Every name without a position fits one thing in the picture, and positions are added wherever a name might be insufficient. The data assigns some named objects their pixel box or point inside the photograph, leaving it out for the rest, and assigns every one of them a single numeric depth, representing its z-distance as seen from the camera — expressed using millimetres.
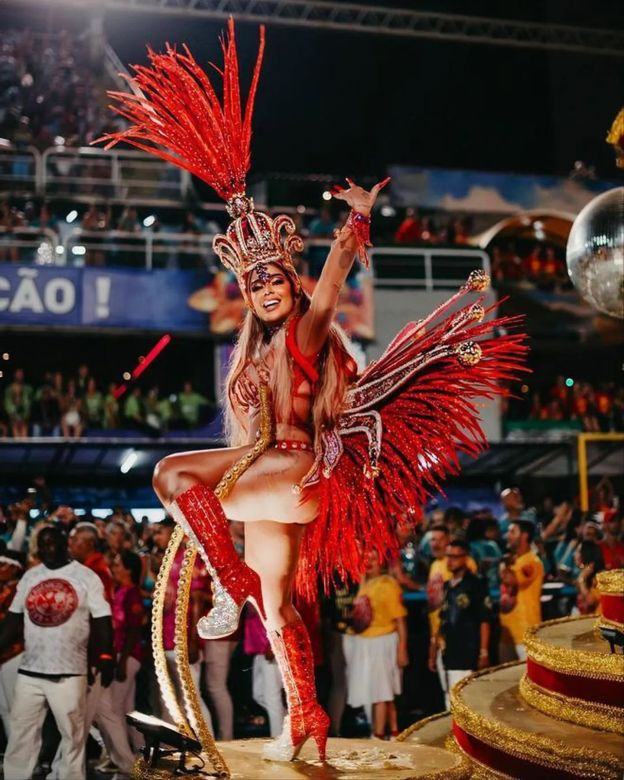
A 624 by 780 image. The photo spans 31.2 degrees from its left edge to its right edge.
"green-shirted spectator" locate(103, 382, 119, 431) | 11914
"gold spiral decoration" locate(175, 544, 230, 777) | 3619
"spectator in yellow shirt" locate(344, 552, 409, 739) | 7203
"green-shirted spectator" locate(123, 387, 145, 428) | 12016
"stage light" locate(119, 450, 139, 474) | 11516
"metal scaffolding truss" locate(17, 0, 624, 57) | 12688
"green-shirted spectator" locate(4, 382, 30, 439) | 11375
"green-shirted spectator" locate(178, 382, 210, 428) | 12352
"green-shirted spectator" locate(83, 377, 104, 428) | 11867
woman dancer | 3643
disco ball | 5051
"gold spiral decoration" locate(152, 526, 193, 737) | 3682
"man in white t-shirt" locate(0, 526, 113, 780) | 5734
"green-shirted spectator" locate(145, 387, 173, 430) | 12117
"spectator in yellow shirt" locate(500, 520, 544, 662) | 7211
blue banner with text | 11836
